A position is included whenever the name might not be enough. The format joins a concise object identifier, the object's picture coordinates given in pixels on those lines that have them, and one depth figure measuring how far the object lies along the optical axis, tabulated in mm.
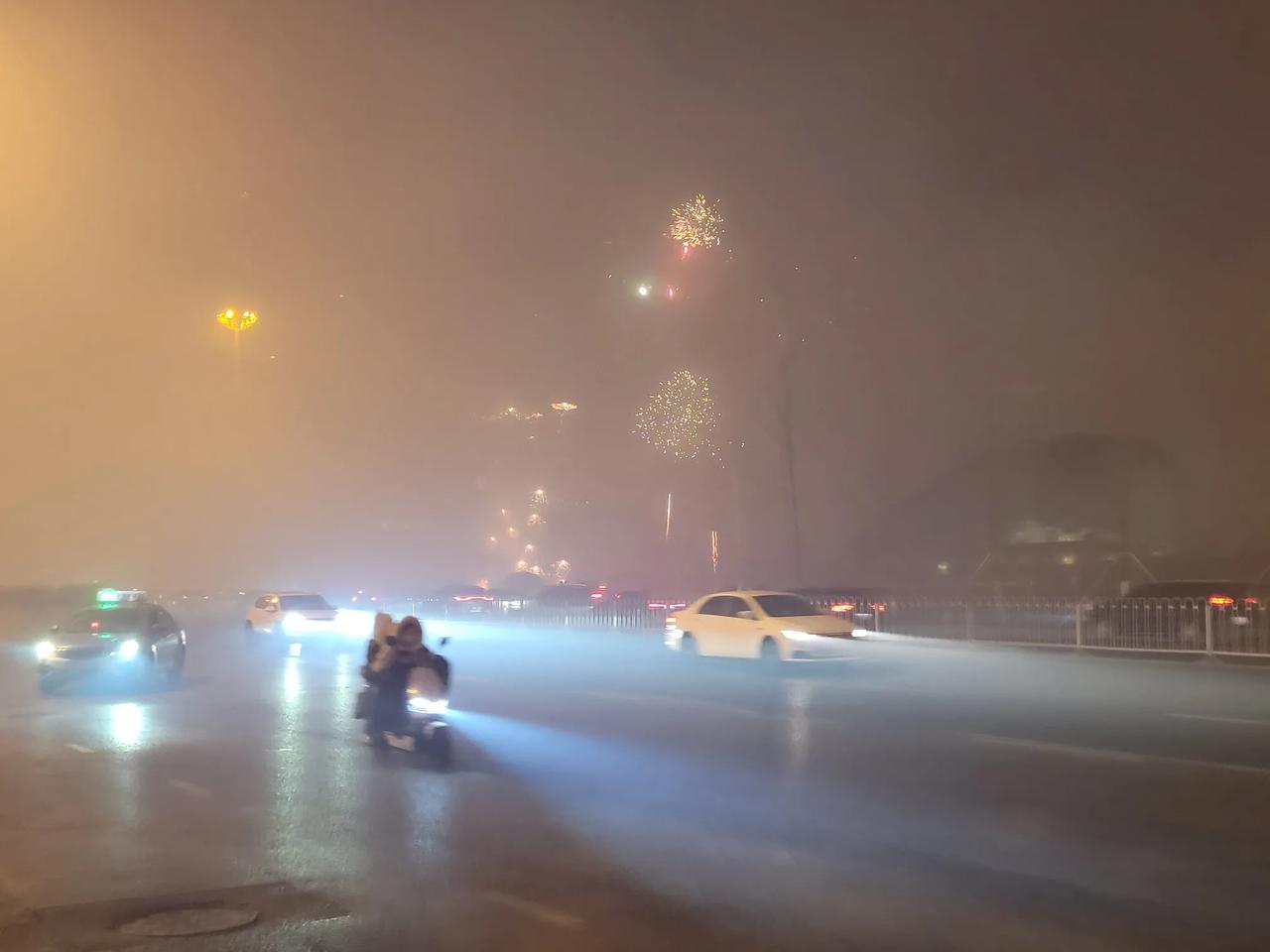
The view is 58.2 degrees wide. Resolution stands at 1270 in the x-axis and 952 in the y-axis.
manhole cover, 6129
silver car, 19047
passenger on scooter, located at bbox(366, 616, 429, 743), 11992
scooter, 11641
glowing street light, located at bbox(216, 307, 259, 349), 20156
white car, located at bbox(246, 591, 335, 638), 30281
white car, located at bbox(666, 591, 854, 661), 20922
